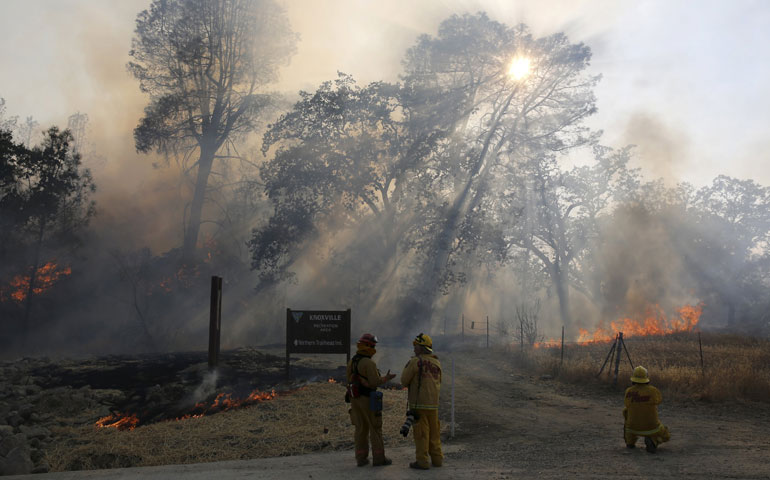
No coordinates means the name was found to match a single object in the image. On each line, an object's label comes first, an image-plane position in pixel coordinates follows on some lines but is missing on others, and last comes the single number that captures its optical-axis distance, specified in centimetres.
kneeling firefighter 884
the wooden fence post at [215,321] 1777
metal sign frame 1712
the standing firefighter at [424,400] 787
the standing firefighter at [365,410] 805
